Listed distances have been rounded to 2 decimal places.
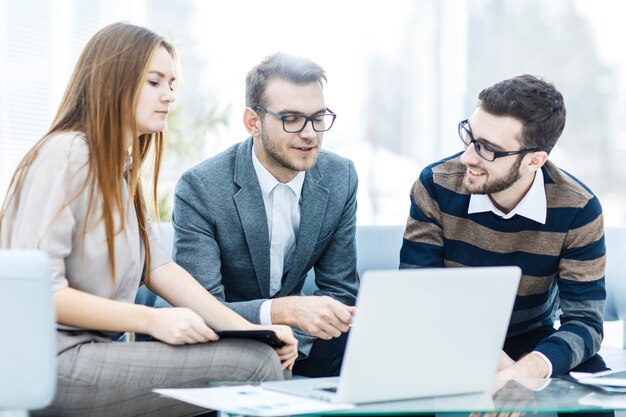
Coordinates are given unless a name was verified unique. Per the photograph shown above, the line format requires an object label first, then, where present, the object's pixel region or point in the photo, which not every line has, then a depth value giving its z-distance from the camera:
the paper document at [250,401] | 2.15
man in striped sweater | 2.79
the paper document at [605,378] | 2.36
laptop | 2.17
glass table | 2.20
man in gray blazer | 2.87
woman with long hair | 2.36
